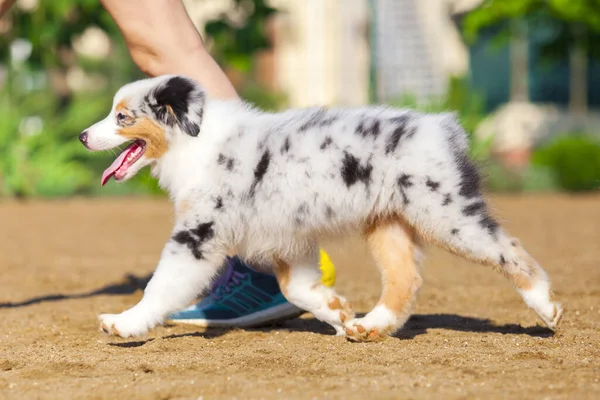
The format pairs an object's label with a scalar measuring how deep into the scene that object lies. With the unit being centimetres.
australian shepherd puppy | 771
